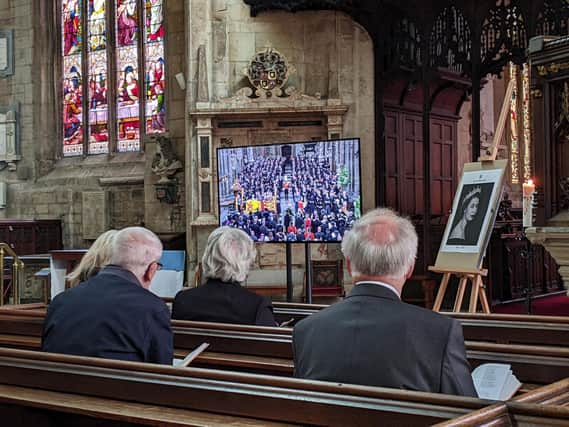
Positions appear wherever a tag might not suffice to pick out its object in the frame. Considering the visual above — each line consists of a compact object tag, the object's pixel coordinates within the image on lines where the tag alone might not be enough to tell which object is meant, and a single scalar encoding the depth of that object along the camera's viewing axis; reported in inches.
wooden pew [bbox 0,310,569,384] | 103.3
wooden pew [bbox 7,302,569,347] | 127.4
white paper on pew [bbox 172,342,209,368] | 126.6
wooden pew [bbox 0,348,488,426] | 68.9
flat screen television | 288.0
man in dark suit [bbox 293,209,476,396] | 85.7
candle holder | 230.2
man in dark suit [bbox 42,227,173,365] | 118.0
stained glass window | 530.0
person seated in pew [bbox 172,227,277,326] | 149.7
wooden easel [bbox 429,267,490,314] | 242.9
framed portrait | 256.2
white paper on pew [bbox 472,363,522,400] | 94.8
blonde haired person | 149.4
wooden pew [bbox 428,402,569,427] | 58.1
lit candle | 231.5
